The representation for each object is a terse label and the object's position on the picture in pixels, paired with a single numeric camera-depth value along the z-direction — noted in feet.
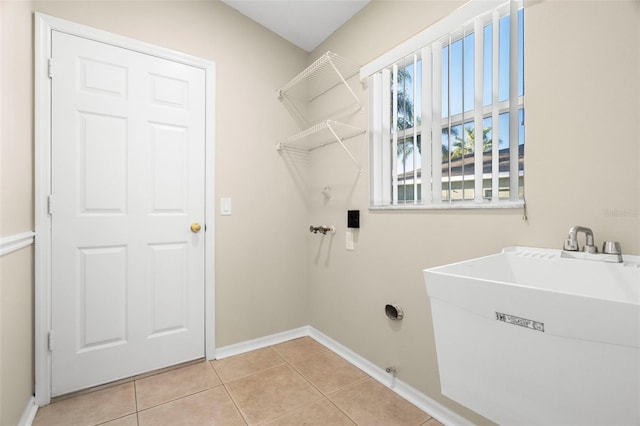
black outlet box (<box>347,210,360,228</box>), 6.60
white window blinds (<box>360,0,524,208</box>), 4.19
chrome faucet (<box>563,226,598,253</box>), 3.17
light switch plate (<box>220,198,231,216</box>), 7.00
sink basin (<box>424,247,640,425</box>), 2.03
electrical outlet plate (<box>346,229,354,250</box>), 6.82
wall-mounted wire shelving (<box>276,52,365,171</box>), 6.61
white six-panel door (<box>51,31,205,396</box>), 5.41
